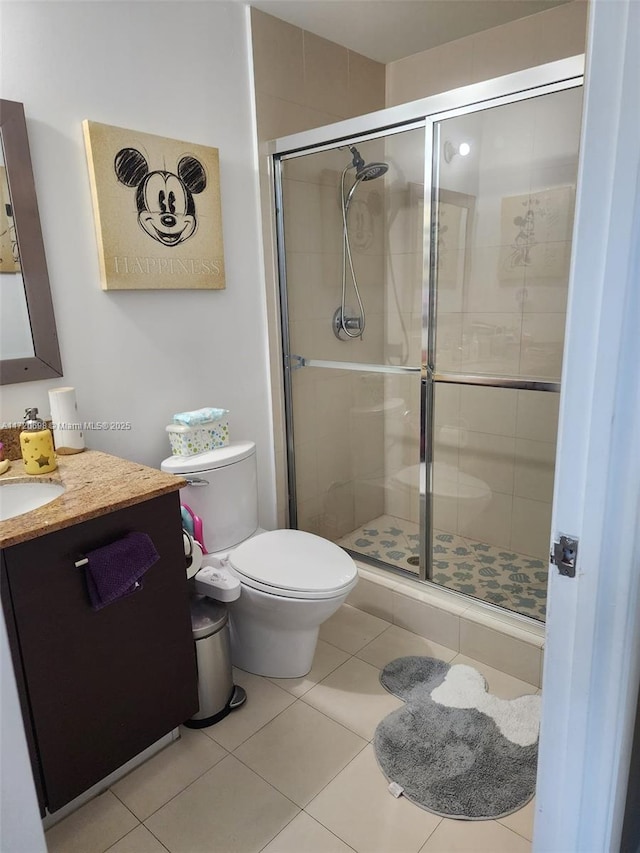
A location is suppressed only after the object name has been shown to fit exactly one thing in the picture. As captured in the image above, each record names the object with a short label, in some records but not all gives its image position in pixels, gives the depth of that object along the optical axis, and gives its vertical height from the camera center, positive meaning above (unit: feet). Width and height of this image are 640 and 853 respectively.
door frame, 2.31 -0.89
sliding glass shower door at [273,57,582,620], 7.32 -0.58
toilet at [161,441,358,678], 6.10 -3.00
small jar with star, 5.34 -1.39
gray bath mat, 5.13 -4.44
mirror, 5.40 +0.27
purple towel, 4.55 -2.16
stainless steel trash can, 5.94 -3.78
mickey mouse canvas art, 6.08 +0.99
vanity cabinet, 4.33 -2.95
